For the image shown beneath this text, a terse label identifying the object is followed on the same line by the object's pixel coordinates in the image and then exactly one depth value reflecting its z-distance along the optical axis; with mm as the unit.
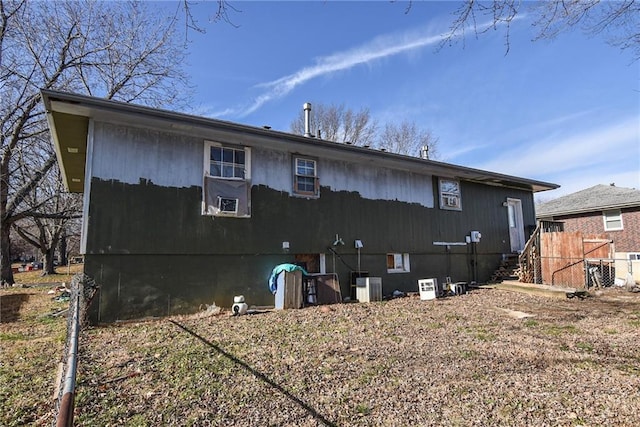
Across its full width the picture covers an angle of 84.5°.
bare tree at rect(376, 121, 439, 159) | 30281
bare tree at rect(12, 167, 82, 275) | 16173
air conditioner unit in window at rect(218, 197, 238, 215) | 7992
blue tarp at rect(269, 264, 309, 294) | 8188
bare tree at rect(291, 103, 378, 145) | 28906
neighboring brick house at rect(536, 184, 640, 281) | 16188
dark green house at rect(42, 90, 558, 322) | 6949
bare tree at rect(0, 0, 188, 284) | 13641
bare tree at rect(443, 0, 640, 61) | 3494
